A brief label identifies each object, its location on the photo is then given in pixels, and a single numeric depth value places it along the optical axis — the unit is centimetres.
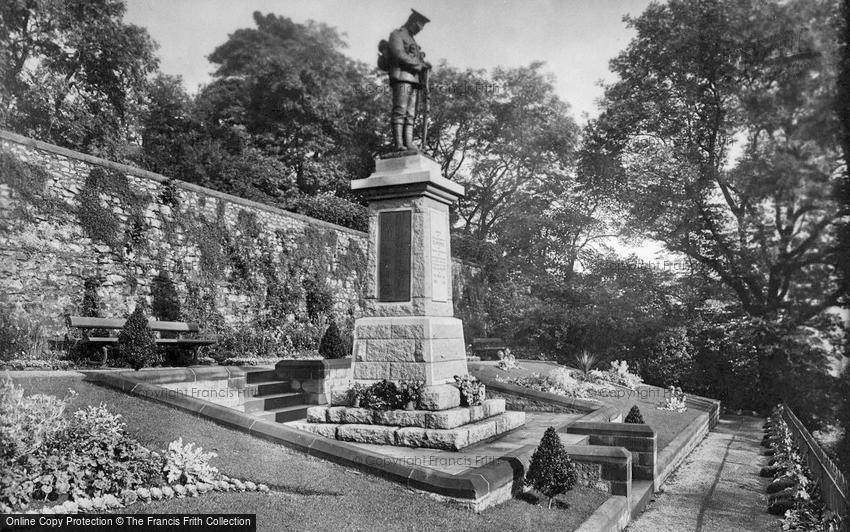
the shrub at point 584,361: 1700
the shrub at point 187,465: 459
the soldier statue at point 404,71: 832
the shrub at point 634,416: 850
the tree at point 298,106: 1738
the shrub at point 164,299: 1188
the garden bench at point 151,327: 891
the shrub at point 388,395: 716
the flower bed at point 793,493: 571
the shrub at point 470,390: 767
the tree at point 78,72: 1343
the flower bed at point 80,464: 391
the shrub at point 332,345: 1216
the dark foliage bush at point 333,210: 2058
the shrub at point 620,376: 1579
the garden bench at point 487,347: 1905
